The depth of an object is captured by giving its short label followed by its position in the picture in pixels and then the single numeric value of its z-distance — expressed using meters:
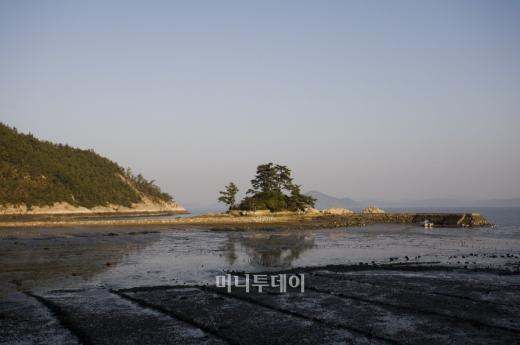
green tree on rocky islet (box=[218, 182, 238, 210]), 102.31
